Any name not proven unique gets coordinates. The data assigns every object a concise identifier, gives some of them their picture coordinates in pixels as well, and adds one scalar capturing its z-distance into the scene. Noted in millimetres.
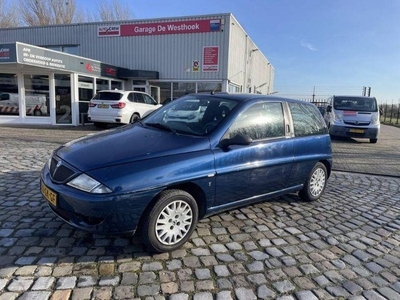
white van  11539
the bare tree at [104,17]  32688
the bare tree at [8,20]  29859
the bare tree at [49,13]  30531
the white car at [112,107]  11680
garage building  13242
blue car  2594
